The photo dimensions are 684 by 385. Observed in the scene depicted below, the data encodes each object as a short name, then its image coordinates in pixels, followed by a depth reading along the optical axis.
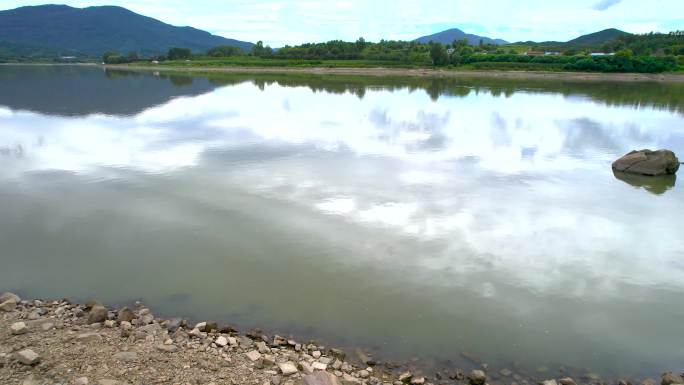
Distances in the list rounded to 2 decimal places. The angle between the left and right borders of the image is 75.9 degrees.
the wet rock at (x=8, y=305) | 9.05
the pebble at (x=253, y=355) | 7.67
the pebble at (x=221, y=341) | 8.07
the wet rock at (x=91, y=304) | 9.34
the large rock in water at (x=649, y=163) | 22.27
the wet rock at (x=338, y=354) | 8.13
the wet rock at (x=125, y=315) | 8.88
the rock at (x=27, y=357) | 7.11
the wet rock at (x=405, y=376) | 7.55
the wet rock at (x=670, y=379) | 7.70
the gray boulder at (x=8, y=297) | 9.41
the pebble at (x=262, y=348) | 8.01
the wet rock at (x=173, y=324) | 8.64
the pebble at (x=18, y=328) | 8.05
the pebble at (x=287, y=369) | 7.28
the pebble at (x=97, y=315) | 8.74
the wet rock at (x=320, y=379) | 6.88
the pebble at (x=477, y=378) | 7.58
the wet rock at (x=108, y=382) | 6.67
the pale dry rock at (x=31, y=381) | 6.66
